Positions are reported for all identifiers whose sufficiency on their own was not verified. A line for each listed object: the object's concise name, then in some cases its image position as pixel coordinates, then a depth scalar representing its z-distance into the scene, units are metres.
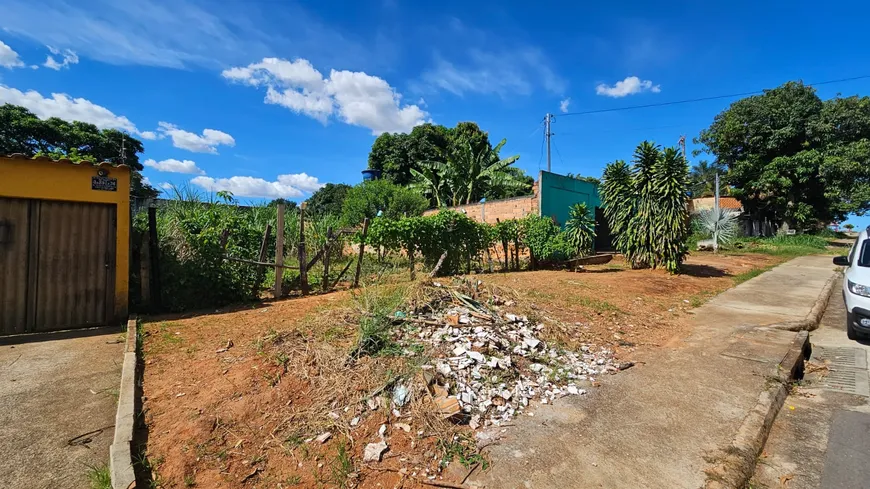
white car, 5.59
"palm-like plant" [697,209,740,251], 22.25
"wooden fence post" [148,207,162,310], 6.73
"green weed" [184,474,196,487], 2.58
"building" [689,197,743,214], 38.05
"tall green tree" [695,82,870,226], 25.12
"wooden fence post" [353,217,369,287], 8.77
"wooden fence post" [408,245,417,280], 10.41
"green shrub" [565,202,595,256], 13.31
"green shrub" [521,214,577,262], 13.27
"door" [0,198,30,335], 5.59
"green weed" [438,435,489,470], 2.81
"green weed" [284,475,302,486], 2.58
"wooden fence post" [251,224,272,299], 7.72
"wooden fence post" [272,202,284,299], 7.59
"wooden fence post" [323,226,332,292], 8.27
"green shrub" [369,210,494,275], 10.01
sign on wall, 6.09
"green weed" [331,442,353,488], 2.59
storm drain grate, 4.39
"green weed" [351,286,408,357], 4.08
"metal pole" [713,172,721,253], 22.17
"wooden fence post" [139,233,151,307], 6.64
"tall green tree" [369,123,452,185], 31.97
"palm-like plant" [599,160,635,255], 13.67
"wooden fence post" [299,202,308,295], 8.07
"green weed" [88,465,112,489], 2.57
